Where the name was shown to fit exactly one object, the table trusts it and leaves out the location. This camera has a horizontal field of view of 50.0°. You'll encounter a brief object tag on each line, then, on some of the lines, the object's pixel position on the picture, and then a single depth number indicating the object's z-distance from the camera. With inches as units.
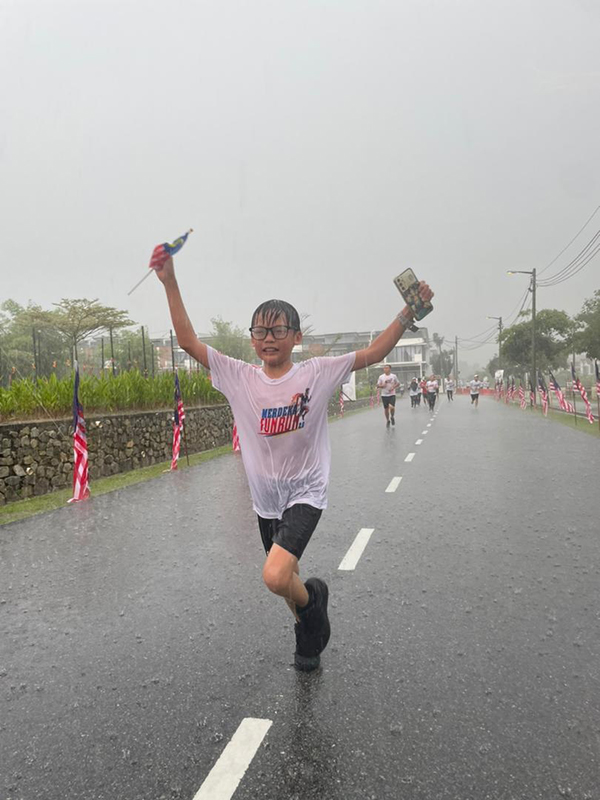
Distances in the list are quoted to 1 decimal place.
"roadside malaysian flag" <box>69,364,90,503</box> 367.6
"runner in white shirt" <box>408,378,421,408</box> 1608.0
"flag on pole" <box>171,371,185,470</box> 508.1
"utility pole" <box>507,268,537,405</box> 1695.4
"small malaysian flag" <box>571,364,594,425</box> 829.2
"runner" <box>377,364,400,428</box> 882.1
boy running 126.9
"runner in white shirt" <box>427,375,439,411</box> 1348.4
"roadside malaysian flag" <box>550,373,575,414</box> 1082.7
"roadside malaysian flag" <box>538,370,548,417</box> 1145.2
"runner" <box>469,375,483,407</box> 1551.7
